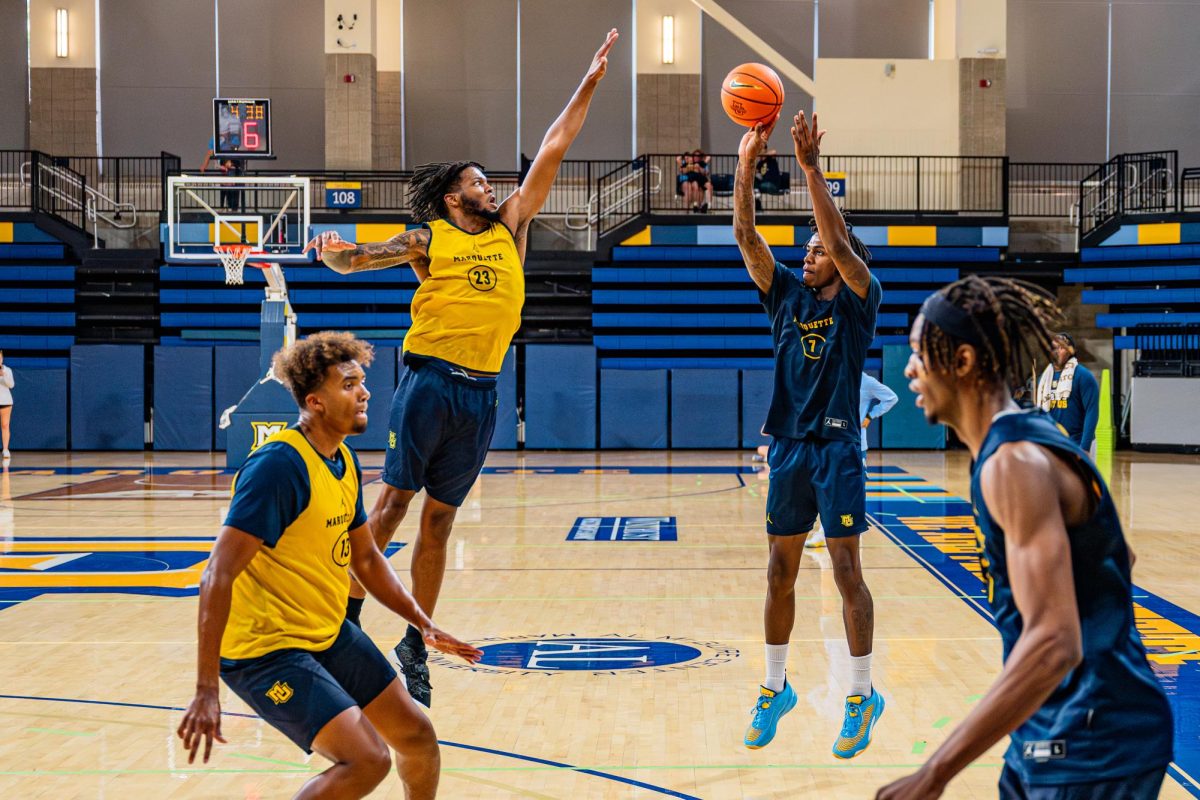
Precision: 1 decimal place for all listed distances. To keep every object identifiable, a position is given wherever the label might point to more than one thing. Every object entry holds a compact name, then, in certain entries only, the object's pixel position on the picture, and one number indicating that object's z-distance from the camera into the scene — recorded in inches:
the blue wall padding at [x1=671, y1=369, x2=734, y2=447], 771.4
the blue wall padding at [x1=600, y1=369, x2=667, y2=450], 770.8
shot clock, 673.0
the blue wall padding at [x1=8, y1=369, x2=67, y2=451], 773.9
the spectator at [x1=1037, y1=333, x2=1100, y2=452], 364.5
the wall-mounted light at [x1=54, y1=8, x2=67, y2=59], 850.1
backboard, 653.9
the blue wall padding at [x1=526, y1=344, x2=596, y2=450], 767.7
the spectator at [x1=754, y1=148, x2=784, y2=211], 756.0
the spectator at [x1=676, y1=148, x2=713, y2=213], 782.5
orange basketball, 215.2
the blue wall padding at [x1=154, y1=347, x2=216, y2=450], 770.8
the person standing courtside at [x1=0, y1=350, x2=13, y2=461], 698.8
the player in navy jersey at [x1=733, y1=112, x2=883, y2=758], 179.8
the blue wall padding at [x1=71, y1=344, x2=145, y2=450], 775.1
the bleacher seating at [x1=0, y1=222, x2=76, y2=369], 778.2
